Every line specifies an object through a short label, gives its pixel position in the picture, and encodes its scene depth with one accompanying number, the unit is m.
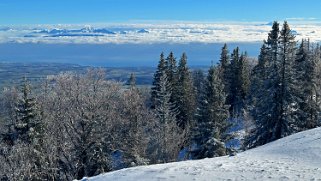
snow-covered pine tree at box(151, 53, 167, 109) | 58.66
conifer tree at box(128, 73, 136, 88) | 60.97
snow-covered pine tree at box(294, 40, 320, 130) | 42.16
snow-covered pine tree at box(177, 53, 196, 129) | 57.72
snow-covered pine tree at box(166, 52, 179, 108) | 57.53
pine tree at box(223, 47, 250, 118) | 65.81
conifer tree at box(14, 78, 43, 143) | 38.75
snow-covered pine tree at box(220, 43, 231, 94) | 65.81
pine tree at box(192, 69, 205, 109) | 78.22
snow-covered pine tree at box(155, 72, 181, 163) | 39.78
